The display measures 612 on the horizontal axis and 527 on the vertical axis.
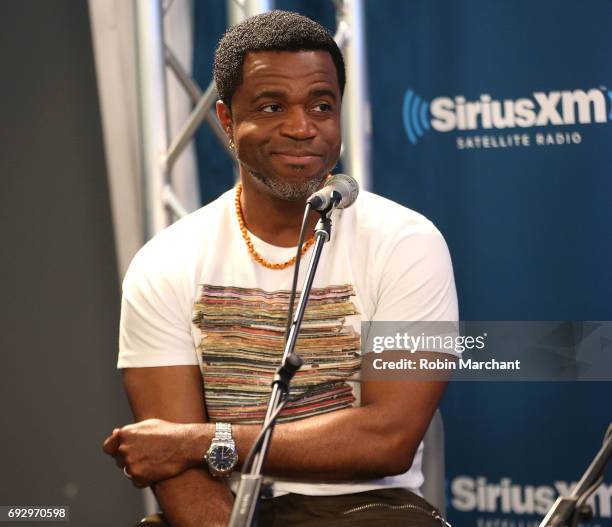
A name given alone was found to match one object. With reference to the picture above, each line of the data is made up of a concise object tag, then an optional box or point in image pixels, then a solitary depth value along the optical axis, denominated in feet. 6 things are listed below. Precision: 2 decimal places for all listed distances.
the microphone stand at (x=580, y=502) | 8.88
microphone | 9.55
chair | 10.71
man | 10.20
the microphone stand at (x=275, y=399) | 9.04
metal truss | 11.70
